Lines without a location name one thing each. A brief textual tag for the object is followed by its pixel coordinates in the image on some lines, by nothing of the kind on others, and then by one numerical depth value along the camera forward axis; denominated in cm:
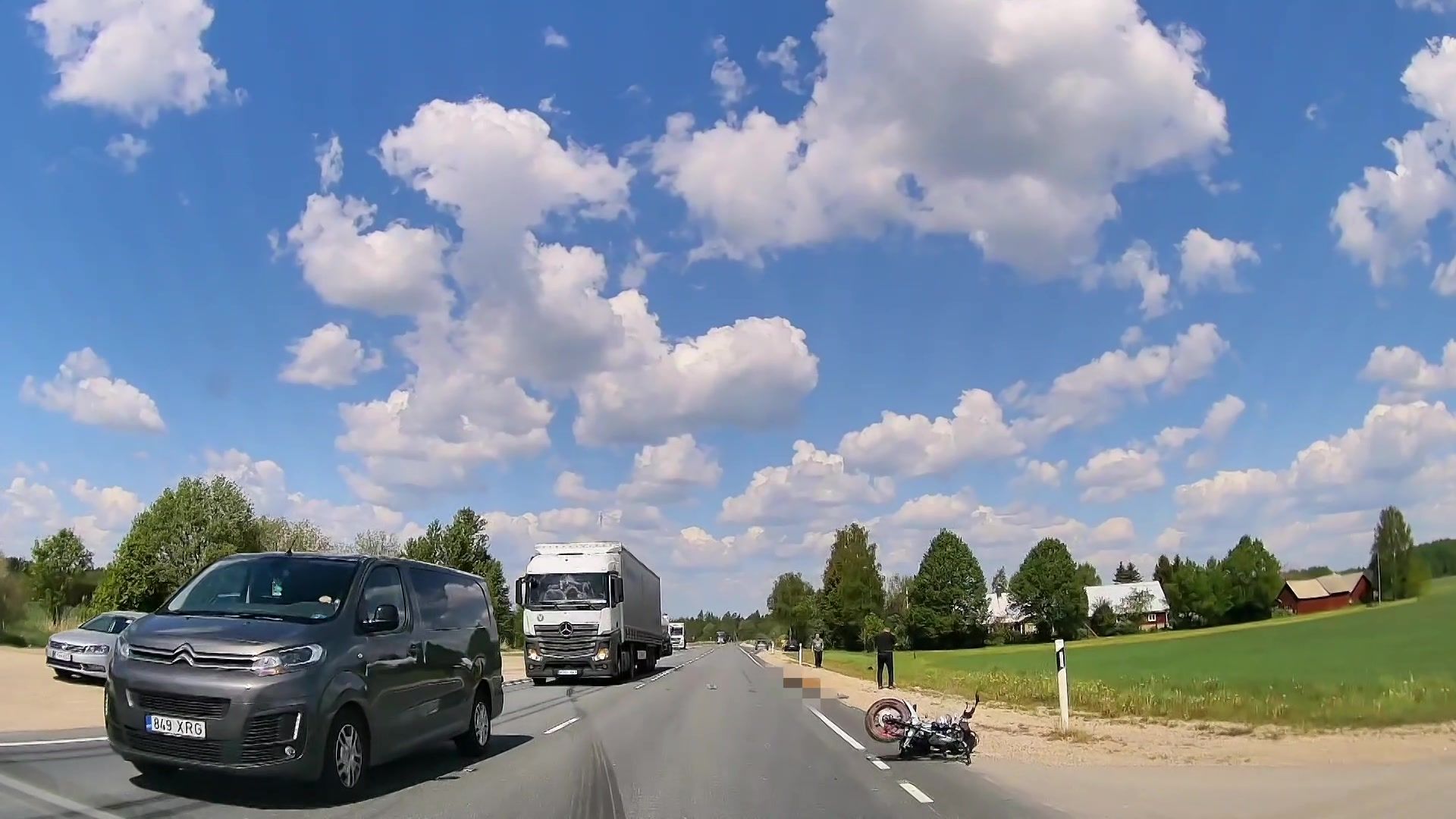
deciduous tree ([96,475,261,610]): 5588
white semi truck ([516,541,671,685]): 3069
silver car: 2330
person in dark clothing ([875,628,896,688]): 3062
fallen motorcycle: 1327
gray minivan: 810
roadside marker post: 1727
